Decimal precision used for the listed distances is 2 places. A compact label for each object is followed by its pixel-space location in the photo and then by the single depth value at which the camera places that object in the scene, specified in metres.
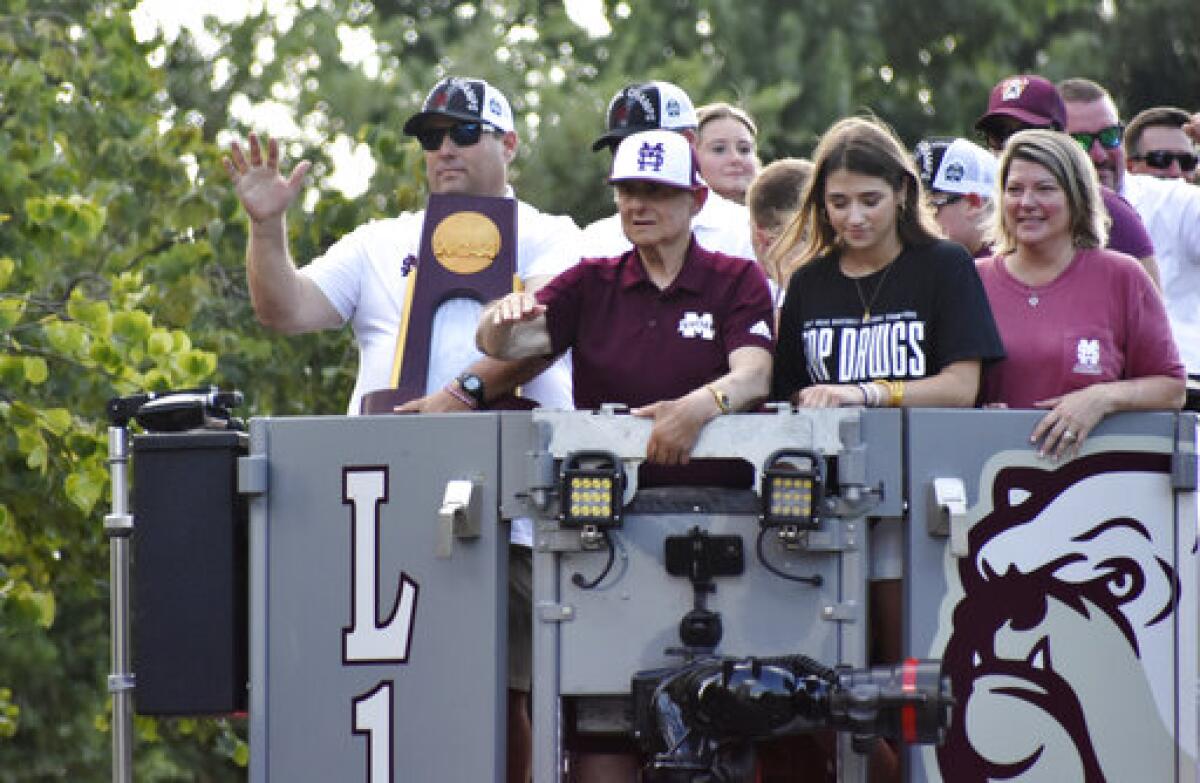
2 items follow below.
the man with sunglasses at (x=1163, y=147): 22.66
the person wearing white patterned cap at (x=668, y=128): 18.62
